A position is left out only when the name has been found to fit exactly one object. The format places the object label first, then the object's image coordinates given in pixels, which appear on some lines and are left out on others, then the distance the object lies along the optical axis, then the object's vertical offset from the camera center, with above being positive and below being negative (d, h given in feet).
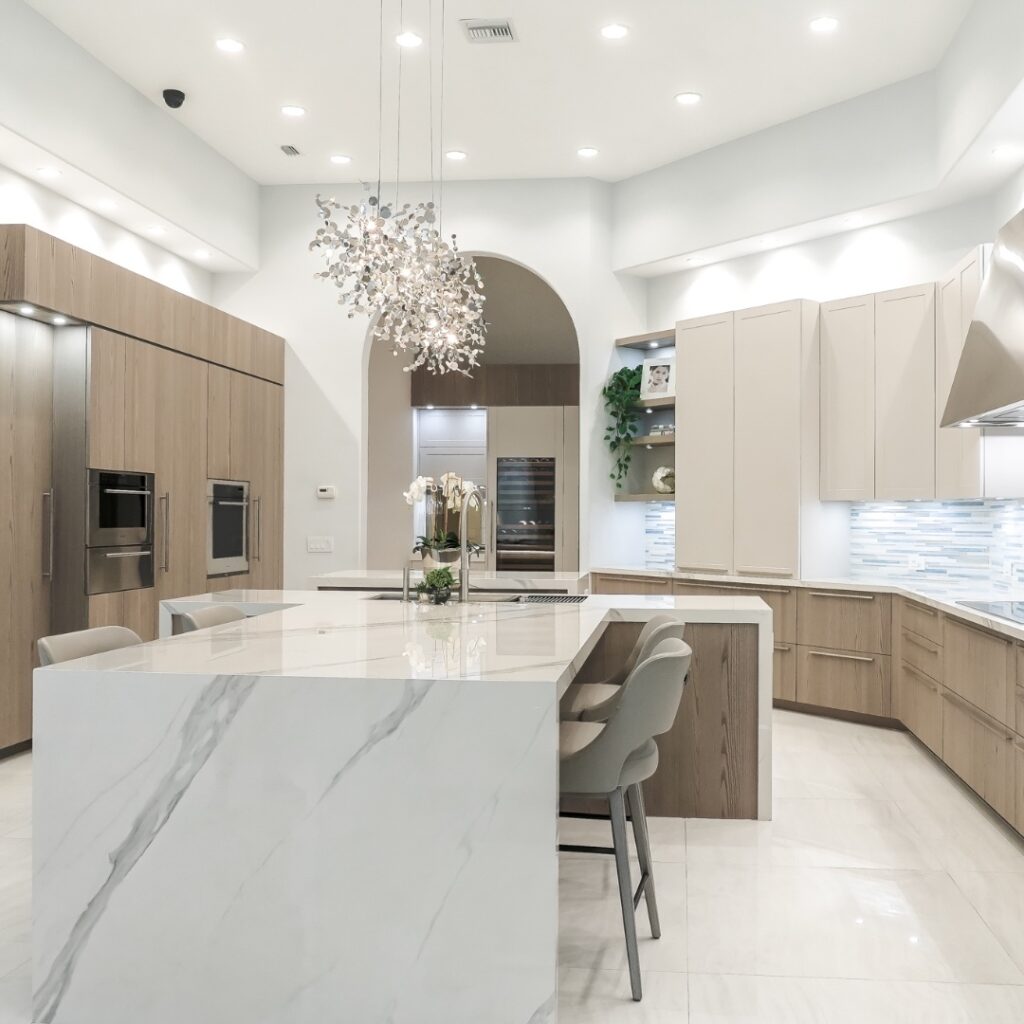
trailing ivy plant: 22.22 +2.35
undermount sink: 12.48 -1.17
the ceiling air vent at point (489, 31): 15.42 +7.86
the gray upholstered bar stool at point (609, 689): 9.55 -1.95
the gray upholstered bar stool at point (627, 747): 7.27 -1.82
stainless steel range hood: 11.25 +2.03
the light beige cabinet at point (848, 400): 18.29 +2.21
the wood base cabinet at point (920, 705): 14.64 -3.14
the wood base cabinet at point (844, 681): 17.37 -3.12
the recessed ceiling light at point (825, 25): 15.26 +7.84
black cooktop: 11.91 -1.27
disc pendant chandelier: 12.76 +3.29
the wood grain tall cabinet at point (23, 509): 14.51 +0.06
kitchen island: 6.53 -2.31
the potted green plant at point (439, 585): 12.01 -0.90
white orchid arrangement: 12.96 +0.21
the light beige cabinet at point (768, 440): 18.94 +1.49
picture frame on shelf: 22.00 +3.10
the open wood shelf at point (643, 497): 21.87 +0.37
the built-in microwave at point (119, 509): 15.71 +0.06
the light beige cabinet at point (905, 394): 17.24 +2.20
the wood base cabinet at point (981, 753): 11.51 -3.14
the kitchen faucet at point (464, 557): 12.19 -0.56
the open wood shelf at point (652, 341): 21.97 +4.05
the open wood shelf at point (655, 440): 21.94 +1.70
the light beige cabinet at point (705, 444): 20.18 +1.48
